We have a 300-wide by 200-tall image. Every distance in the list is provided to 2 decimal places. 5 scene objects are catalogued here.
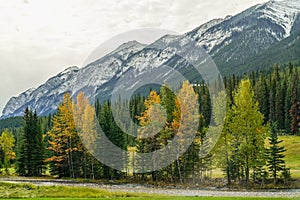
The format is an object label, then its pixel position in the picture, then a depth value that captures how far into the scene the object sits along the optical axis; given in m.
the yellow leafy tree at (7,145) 104.44
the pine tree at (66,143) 66.19
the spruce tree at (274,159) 52.44
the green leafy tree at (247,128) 50.72
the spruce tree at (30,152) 74.69
